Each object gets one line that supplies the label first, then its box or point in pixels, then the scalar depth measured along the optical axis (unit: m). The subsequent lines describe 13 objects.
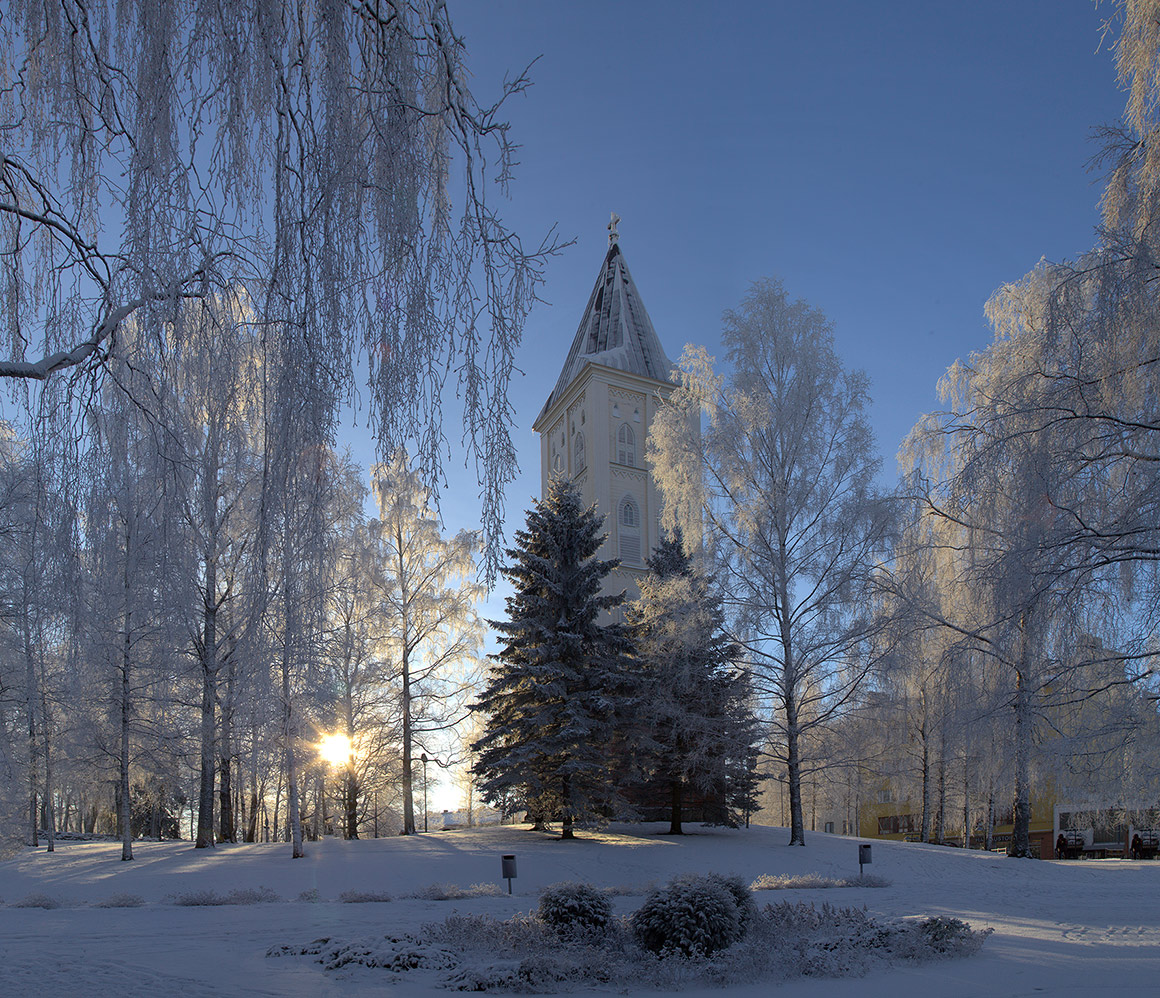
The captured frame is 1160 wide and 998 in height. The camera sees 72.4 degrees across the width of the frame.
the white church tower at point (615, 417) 38.50
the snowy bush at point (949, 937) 7.24
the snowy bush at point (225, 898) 11.59
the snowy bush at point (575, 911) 8.09
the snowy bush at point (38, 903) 11.45
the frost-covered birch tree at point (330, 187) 3.48
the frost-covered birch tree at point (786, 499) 16.53
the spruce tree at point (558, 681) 19.38
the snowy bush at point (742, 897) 8.15
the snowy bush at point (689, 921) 7.39
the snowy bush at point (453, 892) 12.04
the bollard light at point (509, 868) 11.95
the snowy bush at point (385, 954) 7.24
